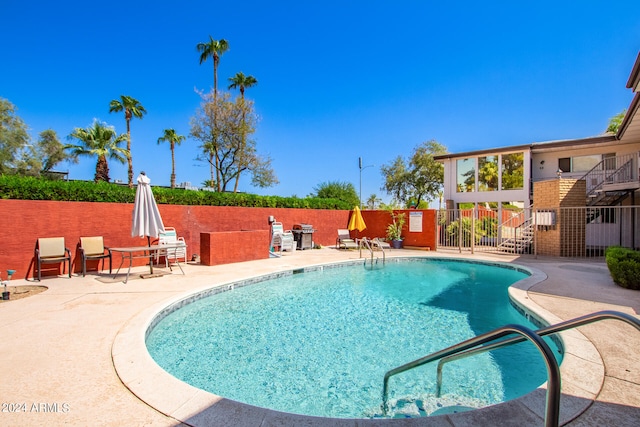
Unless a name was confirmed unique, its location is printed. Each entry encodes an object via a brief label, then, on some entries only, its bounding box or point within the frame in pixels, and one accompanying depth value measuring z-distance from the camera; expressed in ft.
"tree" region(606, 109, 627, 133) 80.38
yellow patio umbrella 50.54
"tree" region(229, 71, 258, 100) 81.20
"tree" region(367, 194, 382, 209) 98.79
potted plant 49.62
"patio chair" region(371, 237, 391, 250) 49.26
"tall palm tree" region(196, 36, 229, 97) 75.87
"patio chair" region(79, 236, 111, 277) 25.28
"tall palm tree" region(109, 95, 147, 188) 81.41
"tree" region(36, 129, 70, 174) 89.95
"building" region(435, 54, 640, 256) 40.65
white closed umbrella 24.62
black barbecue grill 47.47
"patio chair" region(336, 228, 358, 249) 48.88
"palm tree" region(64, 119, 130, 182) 68.13
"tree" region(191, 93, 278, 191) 59.47
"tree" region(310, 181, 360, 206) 92.02
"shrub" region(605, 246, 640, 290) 20.58
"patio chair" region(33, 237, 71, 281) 23.50
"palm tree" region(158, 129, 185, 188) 120.37
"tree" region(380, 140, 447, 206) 90.74
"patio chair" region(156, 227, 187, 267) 29.14
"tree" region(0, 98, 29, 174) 74.49
